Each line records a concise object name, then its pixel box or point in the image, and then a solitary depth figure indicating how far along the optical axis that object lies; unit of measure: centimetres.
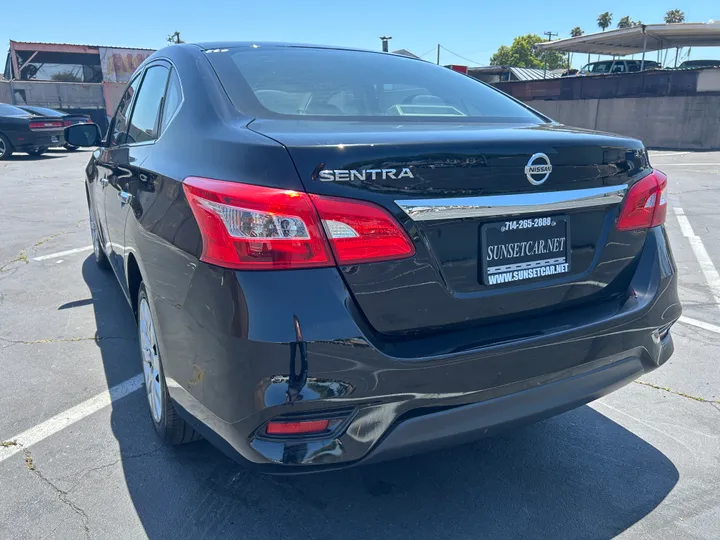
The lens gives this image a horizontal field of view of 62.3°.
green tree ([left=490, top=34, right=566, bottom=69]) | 8069
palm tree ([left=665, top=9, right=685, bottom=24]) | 7545
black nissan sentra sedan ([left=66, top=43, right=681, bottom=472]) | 170
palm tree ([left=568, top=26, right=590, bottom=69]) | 8249
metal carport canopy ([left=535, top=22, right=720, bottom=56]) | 2509
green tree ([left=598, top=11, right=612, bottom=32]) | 8729
